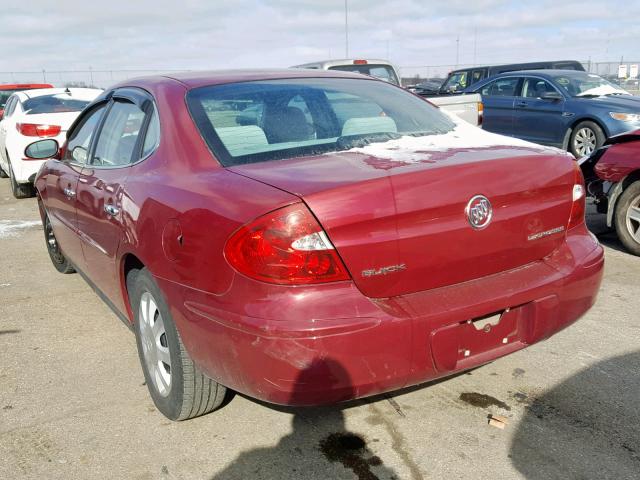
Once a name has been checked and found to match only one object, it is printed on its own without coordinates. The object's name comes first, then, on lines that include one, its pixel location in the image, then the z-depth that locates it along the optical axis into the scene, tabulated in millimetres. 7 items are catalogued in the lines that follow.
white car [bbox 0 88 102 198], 8891
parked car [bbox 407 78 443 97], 16656
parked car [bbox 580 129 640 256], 5195
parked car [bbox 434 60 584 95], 15897
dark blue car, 9742
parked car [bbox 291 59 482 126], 8094
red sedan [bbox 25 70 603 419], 2146
